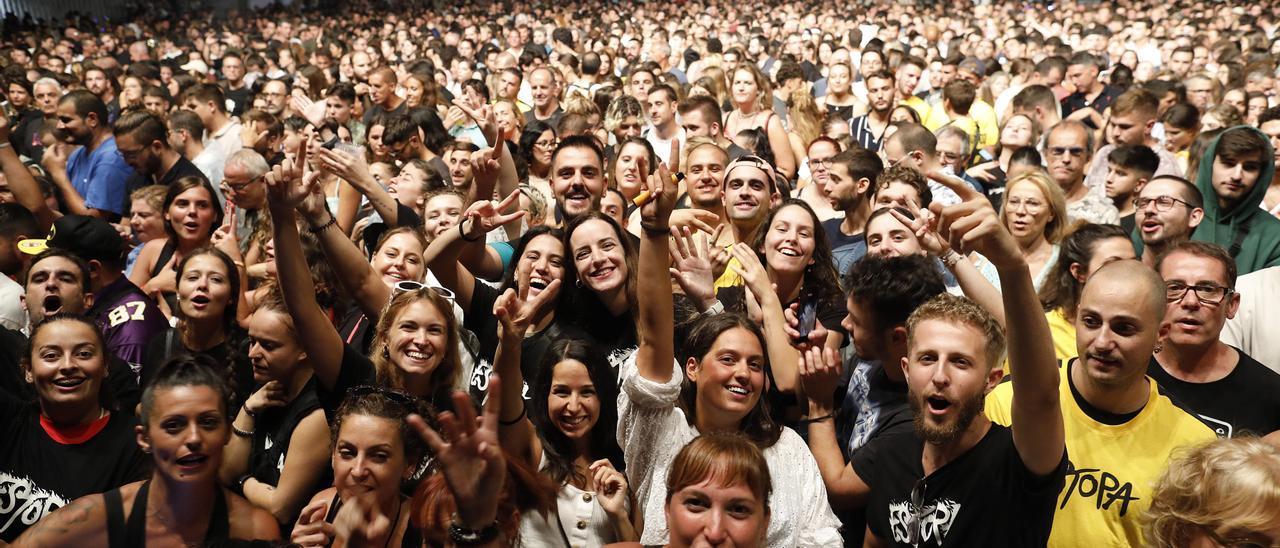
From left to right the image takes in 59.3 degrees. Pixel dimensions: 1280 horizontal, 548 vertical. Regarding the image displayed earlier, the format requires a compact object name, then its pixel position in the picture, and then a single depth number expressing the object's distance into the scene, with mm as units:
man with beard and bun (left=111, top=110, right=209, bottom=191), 6910
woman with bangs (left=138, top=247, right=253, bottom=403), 4297
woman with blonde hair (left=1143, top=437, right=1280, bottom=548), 2393
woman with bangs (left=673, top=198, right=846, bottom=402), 3945
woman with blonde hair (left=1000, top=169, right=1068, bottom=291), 5012
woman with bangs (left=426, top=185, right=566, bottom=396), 4062
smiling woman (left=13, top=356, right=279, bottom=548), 2832
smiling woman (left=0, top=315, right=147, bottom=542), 3414
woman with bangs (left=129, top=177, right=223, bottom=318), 5320
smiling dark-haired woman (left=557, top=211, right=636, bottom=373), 4039
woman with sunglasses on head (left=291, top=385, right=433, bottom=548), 3094
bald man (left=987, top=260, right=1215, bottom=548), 2883
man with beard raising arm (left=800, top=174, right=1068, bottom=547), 2457
